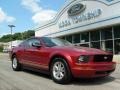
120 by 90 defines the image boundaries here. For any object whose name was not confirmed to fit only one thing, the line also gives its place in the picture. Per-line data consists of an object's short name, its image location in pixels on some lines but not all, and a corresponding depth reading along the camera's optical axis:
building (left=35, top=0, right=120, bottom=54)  8.23
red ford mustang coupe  3.13
